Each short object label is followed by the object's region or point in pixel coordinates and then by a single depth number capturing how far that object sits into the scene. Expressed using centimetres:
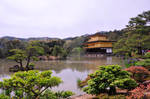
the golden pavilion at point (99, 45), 2980
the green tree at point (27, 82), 289
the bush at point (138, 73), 498
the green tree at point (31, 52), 1102
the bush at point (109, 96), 326
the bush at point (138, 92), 258
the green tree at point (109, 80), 336
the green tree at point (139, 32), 1132
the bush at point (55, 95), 331
